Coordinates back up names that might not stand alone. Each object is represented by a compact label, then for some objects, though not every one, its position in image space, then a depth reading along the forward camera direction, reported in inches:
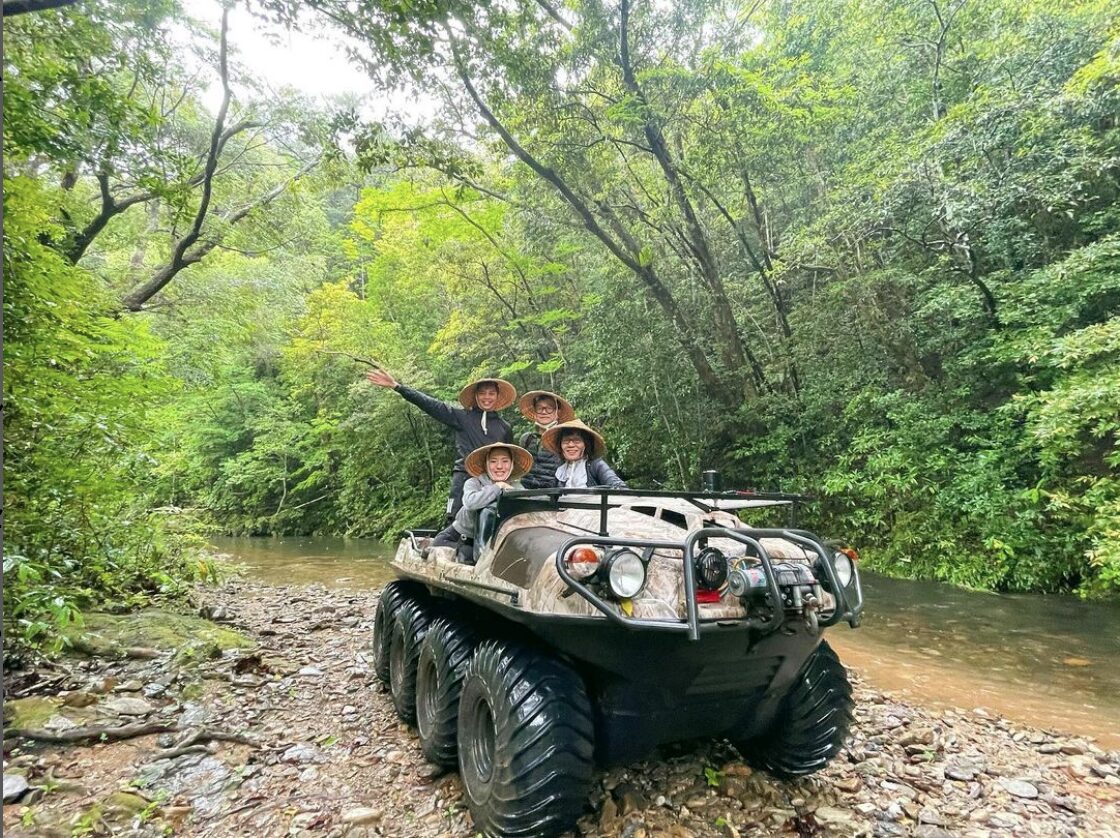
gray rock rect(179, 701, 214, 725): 173.3
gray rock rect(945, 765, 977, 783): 144.6
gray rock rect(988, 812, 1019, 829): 126.7
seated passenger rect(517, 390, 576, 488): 204.2
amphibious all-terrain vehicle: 104.2
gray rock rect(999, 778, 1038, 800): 138.9
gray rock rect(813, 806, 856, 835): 123.5
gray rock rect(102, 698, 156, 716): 171.0
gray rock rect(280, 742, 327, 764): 156.9
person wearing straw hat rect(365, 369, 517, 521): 214.8
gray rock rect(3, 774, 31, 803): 126.0
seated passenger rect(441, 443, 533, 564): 159.9
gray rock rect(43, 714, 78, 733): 153.8
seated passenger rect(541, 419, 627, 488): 189.8
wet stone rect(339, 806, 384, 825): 129.4
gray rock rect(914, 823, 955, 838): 121.7
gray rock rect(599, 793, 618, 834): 121.4
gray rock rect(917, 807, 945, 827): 125.8
